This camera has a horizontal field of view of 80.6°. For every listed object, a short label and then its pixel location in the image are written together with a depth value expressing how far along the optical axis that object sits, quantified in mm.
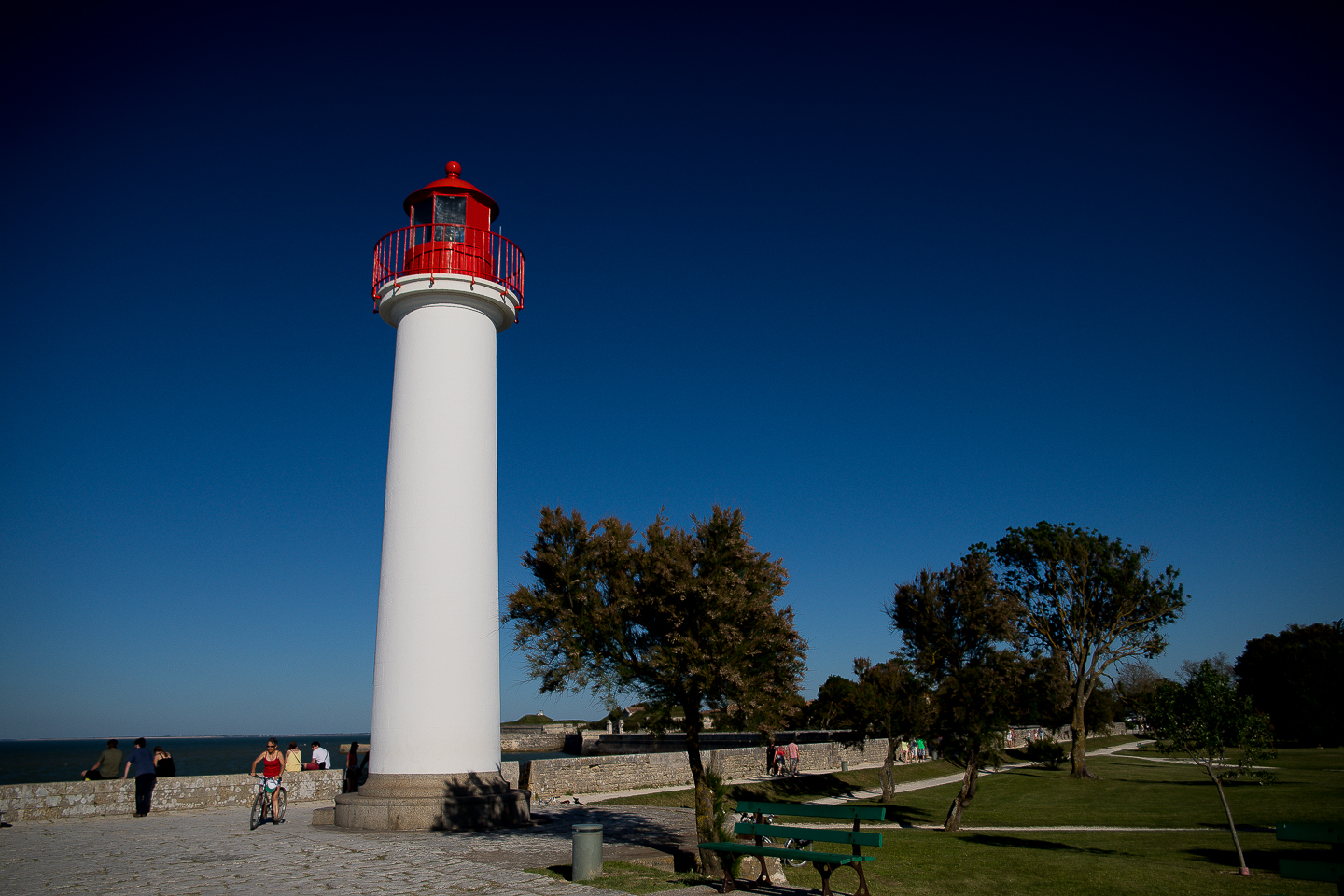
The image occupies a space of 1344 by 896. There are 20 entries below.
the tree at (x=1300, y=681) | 51406
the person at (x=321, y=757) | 19169
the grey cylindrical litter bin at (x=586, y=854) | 9062
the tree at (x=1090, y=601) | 35938
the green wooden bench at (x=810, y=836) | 7848
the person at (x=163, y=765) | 16859
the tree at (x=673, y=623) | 10789
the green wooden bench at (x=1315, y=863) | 6438
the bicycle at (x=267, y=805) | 13617
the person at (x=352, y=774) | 17031
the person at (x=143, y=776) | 14852
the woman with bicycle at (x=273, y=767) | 14030
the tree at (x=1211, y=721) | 14164
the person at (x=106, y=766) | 15766
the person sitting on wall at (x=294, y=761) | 18391
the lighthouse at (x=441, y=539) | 13133
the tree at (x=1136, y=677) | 68938
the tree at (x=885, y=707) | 25266
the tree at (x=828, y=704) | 47672
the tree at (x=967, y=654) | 19375
